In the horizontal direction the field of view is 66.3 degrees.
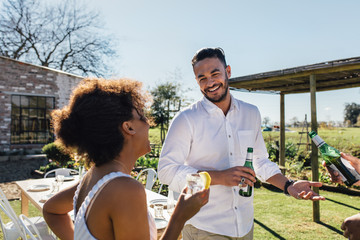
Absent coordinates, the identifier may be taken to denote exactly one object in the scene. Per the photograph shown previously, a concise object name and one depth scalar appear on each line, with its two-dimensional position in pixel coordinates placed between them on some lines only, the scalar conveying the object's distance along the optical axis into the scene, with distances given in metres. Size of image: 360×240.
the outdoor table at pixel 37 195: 3.52
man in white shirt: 1.93
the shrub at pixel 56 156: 8.70
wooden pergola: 4.92
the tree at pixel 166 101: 17.00
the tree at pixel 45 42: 22.39
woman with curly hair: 1.11
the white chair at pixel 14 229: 3.53
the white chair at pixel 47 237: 3.54
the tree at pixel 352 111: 55.43
